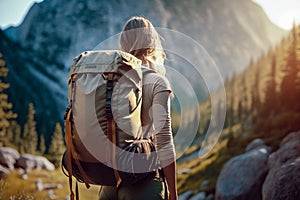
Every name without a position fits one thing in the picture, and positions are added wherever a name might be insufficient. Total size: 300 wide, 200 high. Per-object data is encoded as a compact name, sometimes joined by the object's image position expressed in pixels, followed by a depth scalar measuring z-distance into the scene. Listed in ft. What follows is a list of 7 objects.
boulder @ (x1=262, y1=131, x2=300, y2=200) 18.62
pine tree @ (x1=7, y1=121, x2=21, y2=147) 148.66
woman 8.34
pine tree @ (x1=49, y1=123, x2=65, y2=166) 145.79
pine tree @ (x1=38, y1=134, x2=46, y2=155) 156.54
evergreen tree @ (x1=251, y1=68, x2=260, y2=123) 164.28
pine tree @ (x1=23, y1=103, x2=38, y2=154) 153.43
